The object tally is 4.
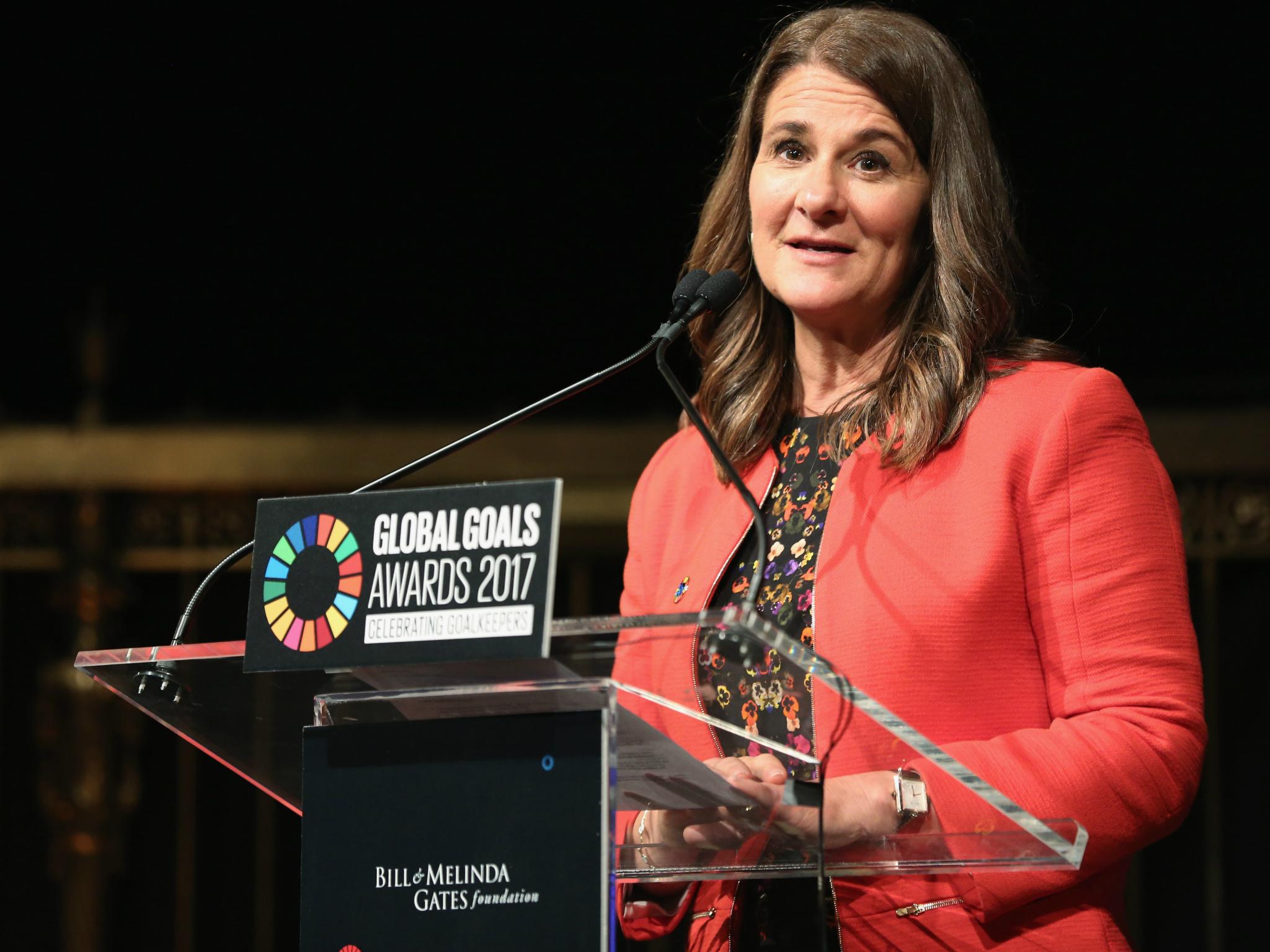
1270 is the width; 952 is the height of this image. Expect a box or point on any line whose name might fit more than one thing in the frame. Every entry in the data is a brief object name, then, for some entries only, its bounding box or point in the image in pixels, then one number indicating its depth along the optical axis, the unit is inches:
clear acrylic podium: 231.4
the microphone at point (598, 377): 237.3
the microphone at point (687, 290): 243.4
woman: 238.1
